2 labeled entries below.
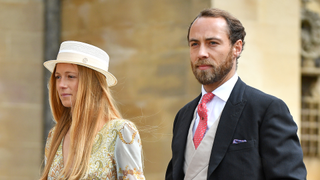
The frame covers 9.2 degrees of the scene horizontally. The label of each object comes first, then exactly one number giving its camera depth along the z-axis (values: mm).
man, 6390
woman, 6754
